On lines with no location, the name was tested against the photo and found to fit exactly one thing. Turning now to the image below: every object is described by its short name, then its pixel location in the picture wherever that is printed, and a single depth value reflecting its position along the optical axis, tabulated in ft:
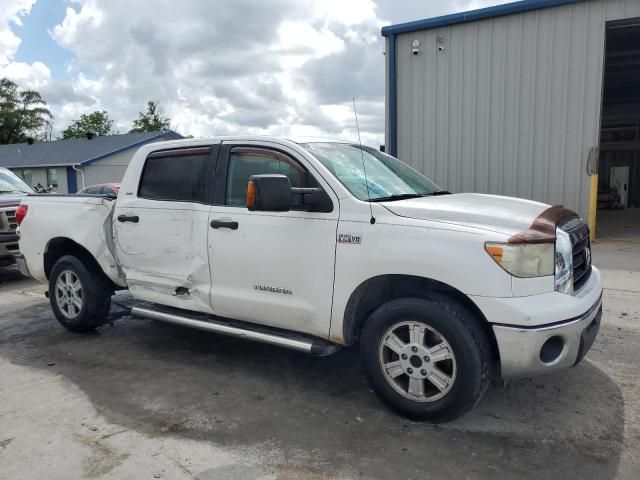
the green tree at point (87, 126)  224.94
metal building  37.35
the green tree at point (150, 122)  213.05
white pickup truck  10.49
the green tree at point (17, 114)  182.19
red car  58.70
